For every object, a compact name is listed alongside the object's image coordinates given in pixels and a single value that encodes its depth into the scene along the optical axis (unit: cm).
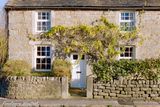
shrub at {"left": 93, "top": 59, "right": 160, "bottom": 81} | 1825
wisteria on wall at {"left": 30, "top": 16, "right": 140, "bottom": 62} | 2366
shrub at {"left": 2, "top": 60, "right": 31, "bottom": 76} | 2044
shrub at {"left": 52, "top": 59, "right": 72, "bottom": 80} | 2152
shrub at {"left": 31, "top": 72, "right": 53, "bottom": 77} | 2238
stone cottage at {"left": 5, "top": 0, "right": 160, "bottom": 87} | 2409
